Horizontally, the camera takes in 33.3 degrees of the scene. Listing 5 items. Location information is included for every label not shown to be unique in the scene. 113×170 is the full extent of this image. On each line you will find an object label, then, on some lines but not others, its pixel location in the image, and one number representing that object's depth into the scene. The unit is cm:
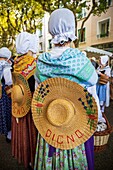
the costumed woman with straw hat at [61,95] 128
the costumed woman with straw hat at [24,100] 170
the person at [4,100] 263
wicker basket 172
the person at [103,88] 413
